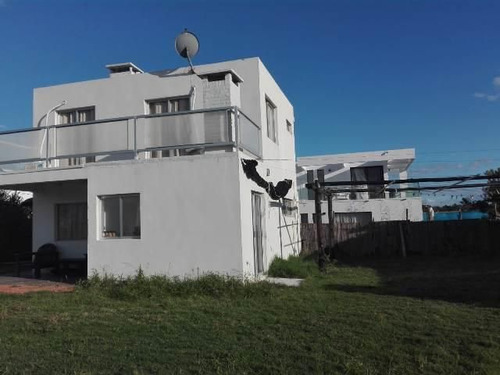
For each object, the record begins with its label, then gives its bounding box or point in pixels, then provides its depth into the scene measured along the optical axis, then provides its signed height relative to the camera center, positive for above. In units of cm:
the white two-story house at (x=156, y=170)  1117 +173
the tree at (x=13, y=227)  1994 +78
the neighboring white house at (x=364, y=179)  2945 +335
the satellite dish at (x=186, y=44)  1361 +526
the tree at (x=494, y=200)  1588 +100
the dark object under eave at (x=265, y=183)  1167 +146
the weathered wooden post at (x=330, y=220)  1798 +45
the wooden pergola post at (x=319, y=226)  1471 +21
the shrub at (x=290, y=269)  1333 -94
